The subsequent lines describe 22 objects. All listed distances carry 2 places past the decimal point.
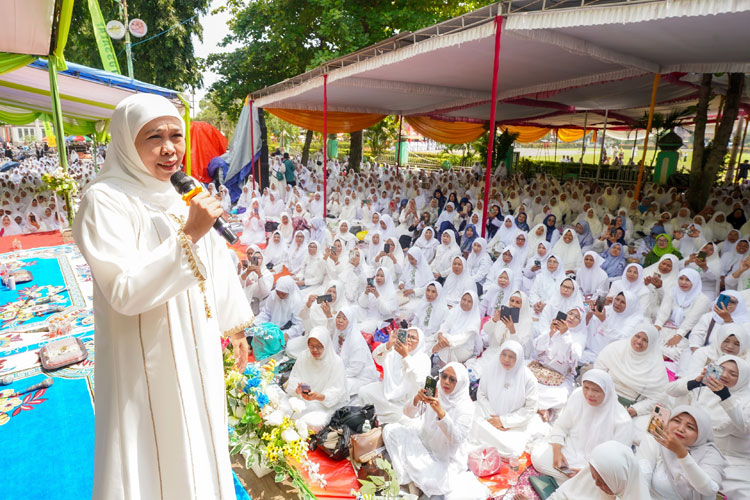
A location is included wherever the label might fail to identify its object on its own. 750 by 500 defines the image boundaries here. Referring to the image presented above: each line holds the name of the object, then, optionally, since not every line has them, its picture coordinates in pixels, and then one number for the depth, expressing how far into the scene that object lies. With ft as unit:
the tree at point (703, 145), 27.58
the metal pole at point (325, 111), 26.30
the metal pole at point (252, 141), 40.29
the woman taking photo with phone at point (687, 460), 7.95
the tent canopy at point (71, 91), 18.61
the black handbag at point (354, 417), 11.03
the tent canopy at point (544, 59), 14.26
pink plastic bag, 10.19
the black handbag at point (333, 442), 10.36
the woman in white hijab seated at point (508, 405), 11.01
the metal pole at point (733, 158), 50.06
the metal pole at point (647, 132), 24.29
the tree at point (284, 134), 107.55
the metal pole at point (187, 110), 21.11
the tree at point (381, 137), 72.84
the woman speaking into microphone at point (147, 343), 3.96
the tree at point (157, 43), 55.57
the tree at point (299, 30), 40.55
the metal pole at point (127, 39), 35.19
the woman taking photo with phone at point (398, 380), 12.01
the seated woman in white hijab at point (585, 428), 9.68
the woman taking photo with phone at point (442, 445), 9.43
